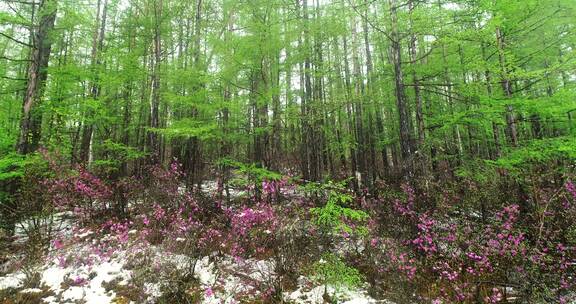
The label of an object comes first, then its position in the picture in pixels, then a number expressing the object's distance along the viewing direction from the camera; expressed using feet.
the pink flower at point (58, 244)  20.30
